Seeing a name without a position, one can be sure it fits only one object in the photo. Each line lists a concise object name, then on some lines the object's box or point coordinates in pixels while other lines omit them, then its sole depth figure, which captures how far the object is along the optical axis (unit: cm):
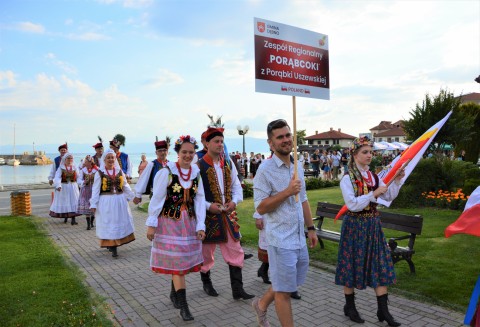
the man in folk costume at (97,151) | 1068
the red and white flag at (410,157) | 474
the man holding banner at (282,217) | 357
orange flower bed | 1120
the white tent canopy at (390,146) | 3811
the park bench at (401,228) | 587
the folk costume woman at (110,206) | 793
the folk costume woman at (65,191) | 1199
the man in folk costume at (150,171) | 612
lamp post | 3062
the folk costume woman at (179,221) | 475
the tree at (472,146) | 3162
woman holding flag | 440
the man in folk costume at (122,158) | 1037
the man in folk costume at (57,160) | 1205
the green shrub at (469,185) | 1124
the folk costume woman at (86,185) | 1142
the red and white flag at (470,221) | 246
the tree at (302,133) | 10394
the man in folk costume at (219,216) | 532
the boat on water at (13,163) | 10204
